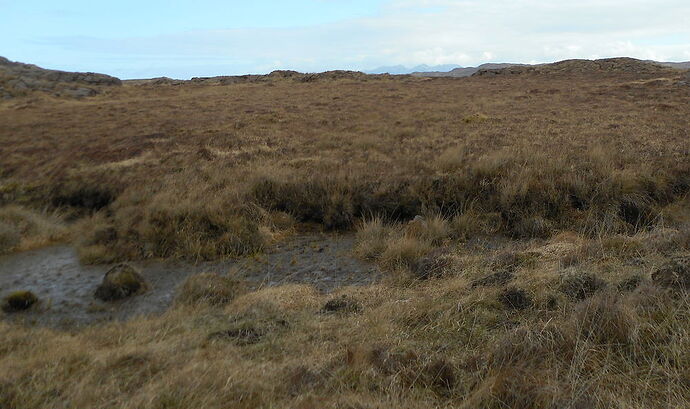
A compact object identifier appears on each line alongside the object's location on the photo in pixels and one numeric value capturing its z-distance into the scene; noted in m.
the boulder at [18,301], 6.79
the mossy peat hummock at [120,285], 7.13
